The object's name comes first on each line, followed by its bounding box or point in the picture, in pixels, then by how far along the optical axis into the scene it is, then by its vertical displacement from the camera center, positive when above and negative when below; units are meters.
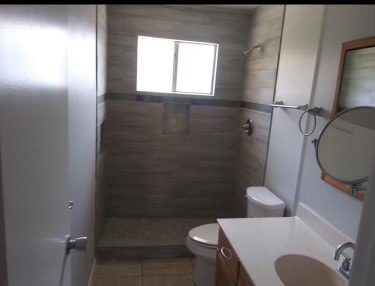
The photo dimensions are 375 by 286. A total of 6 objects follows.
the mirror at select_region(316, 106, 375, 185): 1.32 -0.21
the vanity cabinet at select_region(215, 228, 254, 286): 1.36 -0.88
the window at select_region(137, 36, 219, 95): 2.96 +0.25
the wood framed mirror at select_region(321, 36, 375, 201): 1.34 +0.12
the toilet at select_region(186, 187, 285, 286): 2.01 -1.13
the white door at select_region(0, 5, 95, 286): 0.54 -0.14
